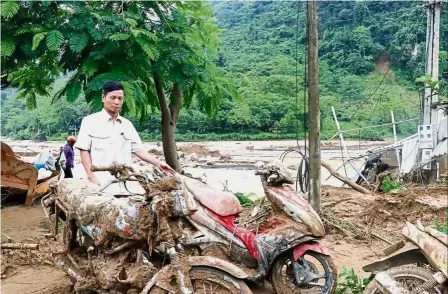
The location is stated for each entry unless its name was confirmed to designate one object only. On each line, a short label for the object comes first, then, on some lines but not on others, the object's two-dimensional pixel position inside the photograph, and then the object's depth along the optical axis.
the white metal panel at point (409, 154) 11.16
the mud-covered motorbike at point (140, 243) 2.92
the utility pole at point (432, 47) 12.25
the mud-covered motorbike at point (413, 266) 2.36
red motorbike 3.67
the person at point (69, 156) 9.65
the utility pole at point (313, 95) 5.92
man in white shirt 3.72
